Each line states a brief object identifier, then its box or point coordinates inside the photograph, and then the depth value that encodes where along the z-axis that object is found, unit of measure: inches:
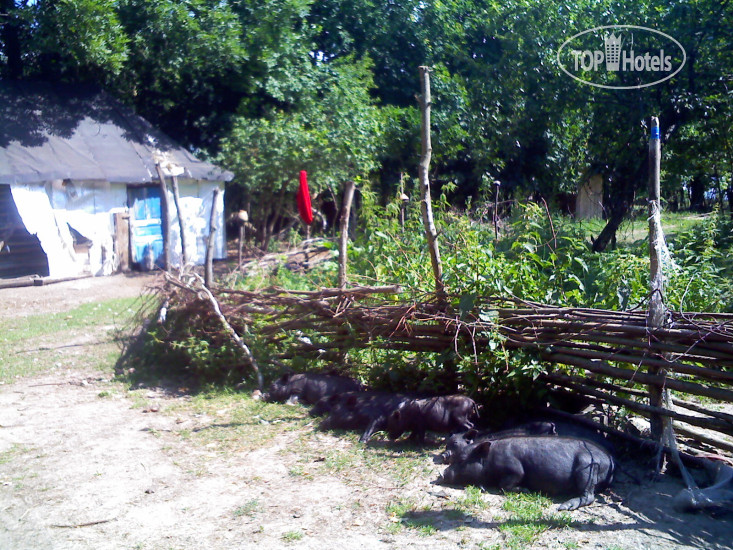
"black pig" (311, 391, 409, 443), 219.8
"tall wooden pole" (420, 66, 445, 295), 225.3
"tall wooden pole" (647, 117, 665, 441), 184.9
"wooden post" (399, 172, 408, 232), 287.4
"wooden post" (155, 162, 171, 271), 324.5
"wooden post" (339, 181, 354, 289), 258.4
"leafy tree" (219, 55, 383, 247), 608.1
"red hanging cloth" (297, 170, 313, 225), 305.1
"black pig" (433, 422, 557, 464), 189.6
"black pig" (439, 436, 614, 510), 171.6
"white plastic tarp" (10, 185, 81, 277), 517.3
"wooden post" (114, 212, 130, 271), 596.7
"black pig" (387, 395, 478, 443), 211.6
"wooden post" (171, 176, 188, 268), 324.0
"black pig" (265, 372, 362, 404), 252.2
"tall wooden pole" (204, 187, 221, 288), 301.3
